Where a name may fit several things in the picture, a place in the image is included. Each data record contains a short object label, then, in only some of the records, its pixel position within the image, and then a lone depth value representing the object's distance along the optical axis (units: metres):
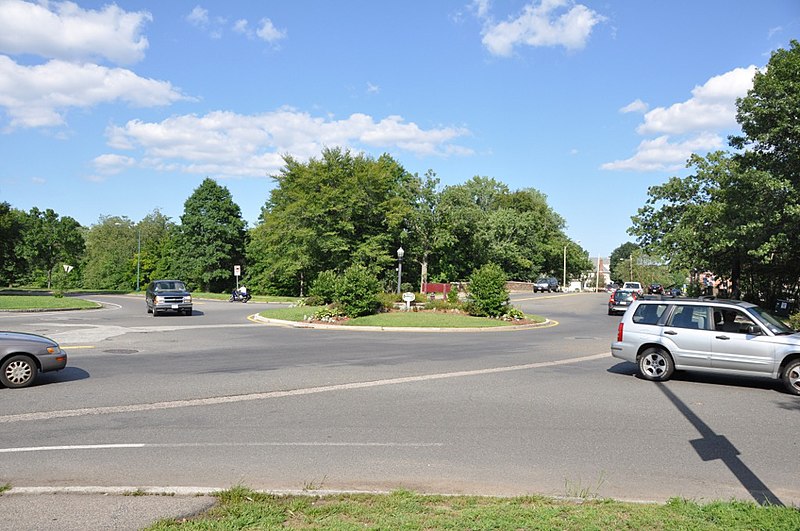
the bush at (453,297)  30.06
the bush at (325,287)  30.03
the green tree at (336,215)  50.31
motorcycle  49.34
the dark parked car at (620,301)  34.81
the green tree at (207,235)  72.44
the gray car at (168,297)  30.83
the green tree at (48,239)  74.24
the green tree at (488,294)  27.70
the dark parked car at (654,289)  62.09
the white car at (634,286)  49.86
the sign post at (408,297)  29.23
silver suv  11.16
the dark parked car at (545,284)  69.88
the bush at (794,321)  23.64
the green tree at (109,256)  96.19
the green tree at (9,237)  57.94
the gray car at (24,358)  10.53
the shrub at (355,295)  26.69
